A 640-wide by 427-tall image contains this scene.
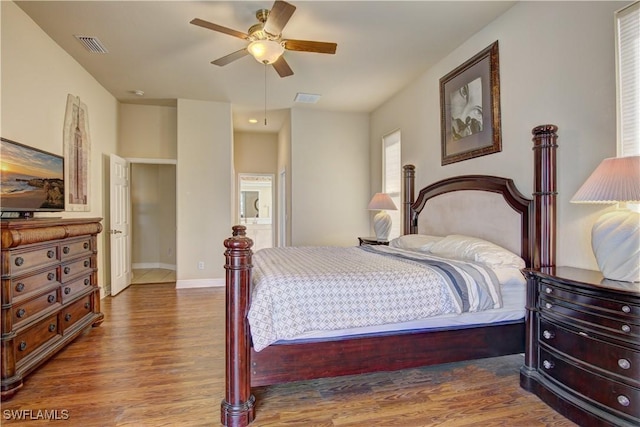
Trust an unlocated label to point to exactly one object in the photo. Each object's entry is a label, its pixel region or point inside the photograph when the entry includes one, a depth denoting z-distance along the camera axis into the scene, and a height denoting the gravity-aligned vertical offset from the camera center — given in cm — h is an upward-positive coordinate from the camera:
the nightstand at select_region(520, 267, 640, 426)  152 -74
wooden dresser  203 -60
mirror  877 +27
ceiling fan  247 +141
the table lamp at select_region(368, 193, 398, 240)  438 -7
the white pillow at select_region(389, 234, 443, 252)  313 -34
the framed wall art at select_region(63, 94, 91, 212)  350 +67
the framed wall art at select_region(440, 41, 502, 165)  287 +101
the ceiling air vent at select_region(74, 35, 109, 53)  314 +171
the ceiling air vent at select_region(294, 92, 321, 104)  468 +171
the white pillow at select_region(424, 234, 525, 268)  232 -33
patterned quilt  175 -50
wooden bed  171 -81
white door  451 -20
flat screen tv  243 +27
